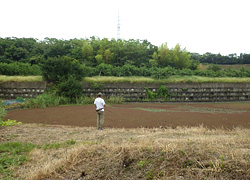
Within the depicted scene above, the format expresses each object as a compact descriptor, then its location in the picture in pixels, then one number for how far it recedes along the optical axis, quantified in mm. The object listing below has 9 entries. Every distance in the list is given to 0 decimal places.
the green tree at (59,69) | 19047
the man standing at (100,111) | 8195
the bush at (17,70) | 22531
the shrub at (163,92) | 21281
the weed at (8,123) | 7858
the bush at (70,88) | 17938
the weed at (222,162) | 3236
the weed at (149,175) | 3365
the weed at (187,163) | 3471
